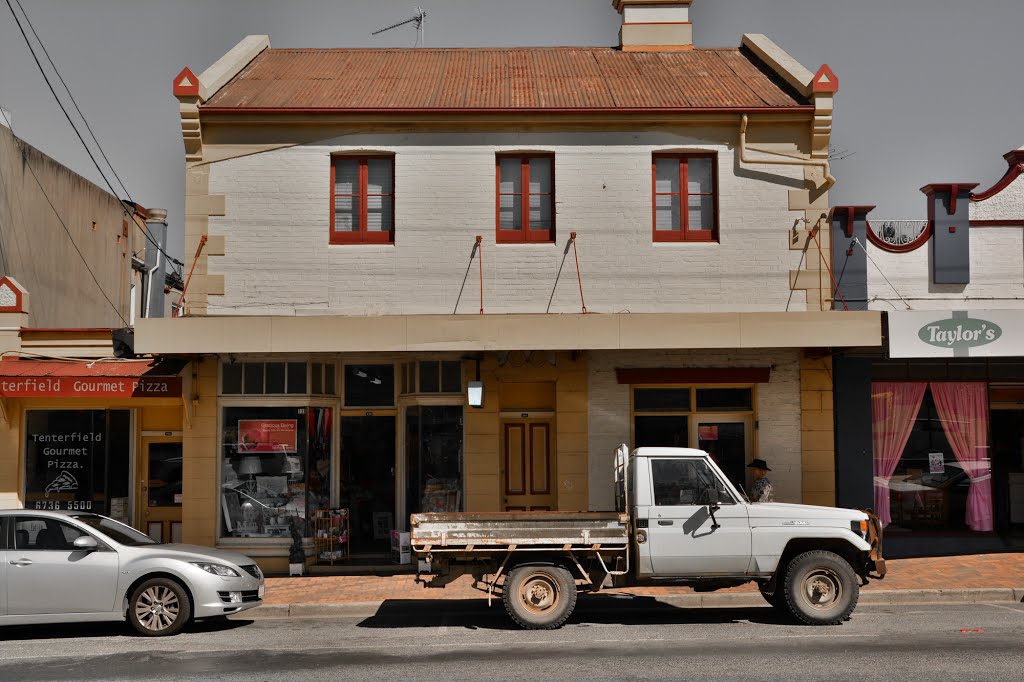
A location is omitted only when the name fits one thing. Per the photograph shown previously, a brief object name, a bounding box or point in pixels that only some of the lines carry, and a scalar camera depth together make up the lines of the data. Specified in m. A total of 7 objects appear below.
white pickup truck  12.03
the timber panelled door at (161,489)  18.02
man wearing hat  15.19
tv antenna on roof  22.55
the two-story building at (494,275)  16.78
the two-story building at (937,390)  17.03
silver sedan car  11.68
